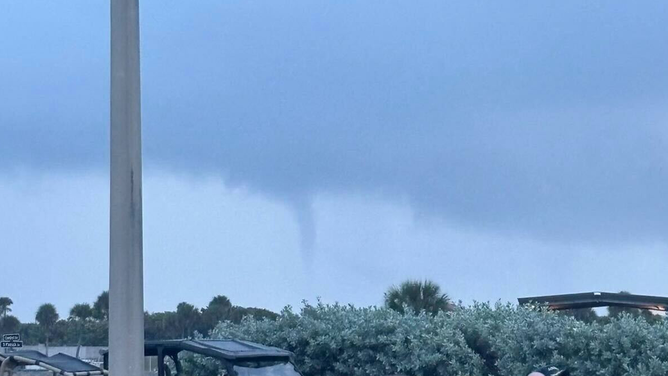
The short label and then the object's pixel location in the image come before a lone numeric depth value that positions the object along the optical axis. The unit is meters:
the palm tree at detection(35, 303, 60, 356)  38.56
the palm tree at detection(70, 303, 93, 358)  38.72
